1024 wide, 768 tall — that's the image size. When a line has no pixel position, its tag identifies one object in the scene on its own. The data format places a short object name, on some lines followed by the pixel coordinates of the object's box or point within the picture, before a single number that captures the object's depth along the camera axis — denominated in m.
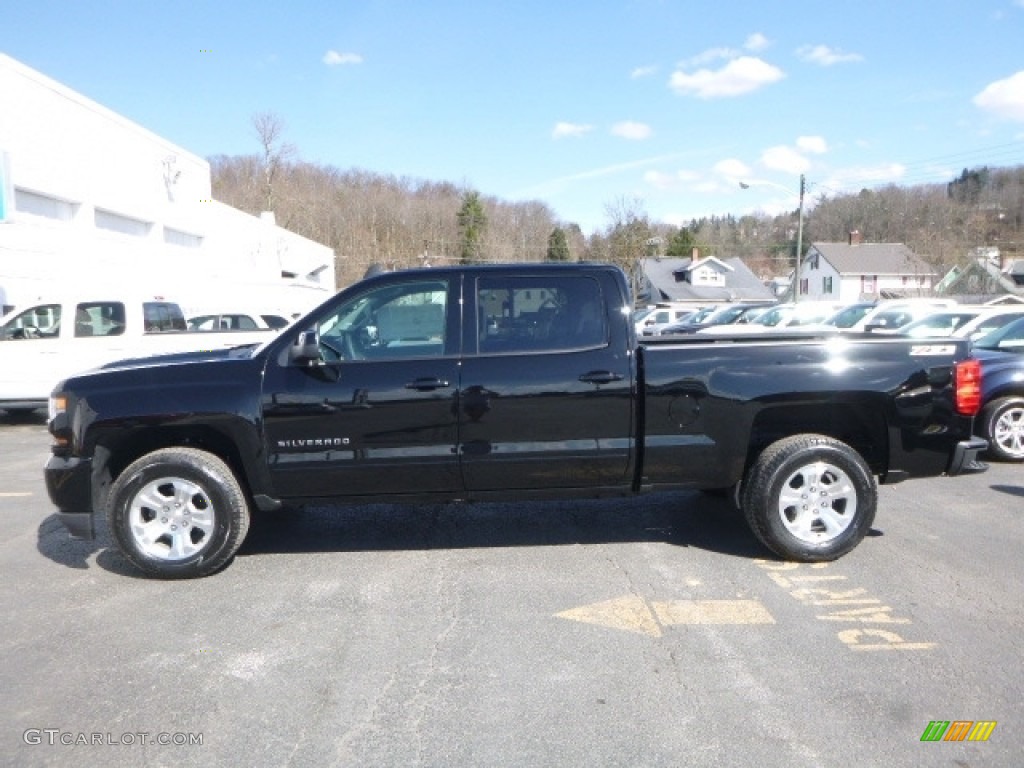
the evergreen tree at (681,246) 72.50
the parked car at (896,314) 17.08
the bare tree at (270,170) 57.69
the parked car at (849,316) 22.35
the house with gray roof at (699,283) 60.53
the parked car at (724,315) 28.94
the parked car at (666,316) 34.58
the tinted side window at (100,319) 11.80
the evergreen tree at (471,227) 63.62
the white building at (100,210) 18.28
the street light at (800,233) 32.72
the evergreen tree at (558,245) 60.19
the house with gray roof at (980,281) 53.03
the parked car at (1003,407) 7.98
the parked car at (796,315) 23.58
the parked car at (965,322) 13.54
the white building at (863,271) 65.00
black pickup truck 4.78
